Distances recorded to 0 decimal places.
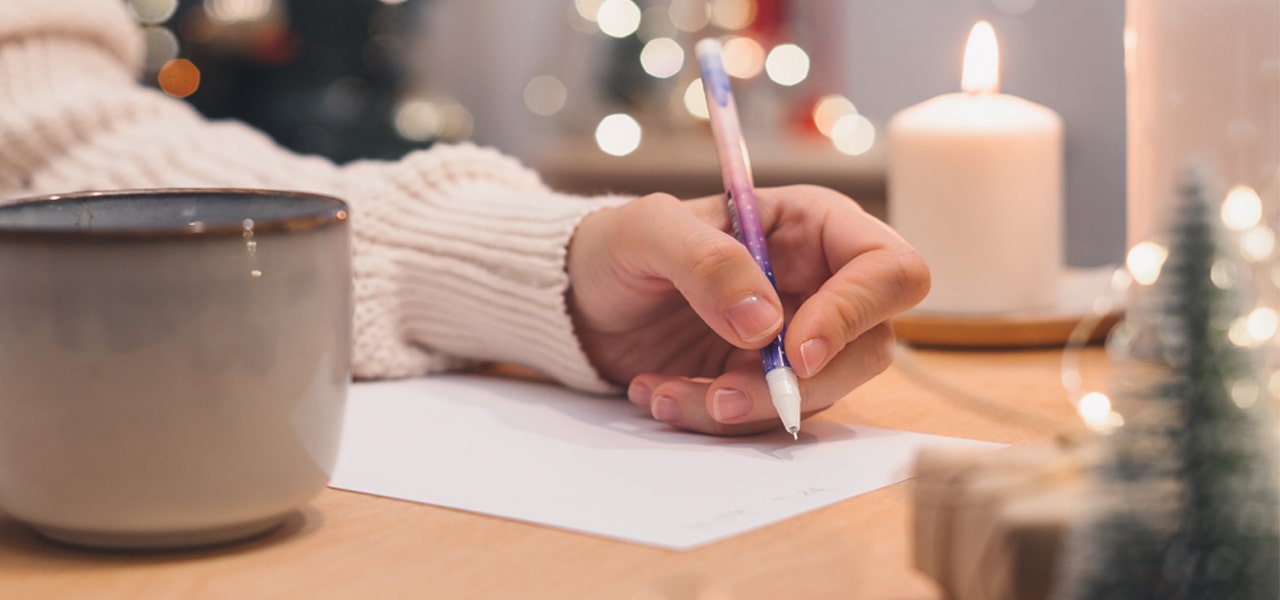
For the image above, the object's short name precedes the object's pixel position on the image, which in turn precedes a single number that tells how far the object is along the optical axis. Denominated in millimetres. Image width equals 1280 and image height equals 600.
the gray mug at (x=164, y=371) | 331
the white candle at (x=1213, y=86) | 562
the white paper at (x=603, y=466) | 404
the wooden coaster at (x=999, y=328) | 708
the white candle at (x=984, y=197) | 743
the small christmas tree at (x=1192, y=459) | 228
